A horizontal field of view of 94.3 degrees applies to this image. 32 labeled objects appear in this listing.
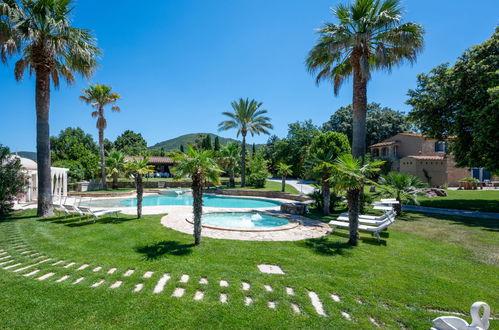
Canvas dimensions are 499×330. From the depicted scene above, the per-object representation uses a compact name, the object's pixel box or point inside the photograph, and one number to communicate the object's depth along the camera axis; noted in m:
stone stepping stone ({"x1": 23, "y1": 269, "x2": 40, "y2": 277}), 5.12
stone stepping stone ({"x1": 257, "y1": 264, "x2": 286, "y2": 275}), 5.60
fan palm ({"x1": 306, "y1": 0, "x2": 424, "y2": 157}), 11.11
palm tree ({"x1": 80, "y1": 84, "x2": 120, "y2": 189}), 23.94
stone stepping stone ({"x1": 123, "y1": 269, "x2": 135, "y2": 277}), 5.22
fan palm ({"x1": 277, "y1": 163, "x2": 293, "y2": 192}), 23.54
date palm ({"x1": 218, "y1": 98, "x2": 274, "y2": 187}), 27.22
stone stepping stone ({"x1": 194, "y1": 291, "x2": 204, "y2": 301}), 4.36
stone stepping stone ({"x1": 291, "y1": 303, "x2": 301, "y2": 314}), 4.05
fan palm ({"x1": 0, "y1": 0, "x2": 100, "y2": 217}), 9.76
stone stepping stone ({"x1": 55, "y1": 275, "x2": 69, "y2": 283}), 4.83
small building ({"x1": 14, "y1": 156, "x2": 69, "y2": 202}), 16.61
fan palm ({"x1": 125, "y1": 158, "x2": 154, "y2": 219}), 11.22
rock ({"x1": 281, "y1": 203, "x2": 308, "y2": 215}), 13.56
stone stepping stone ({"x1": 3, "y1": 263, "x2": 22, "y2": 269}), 5.57
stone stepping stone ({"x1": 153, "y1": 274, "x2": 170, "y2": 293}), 4.59
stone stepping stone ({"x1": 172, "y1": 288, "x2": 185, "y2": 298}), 4.43
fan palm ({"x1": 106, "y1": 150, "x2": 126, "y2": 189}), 26.41
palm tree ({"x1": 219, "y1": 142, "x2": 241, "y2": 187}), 28.22
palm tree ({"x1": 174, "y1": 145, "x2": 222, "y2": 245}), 7.27
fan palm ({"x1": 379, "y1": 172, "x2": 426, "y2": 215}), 12.22
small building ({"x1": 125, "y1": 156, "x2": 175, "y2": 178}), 42.38
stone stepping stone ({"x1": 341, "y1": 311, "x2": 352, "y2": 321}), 3.88
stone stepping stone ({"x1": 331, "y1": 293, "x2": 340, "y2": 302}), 4.39
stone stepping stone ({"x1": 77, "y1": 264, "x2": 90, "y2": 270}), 5.48
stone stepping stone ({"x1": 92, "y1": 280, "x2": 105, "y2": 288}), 4.68
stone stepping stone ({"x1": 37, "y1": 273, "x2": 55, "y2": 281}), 4.94
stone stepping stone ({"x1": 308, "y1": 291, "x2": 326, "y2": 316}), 4.06
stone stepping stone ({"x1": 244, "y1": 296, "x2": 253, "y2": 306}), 4.24
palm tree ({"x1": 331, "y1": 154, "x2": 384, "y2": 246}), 7.27
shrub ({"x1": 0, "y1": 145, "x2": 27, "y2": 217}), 11.37
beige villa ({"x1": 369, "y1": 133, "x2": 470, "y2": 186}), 29.33
